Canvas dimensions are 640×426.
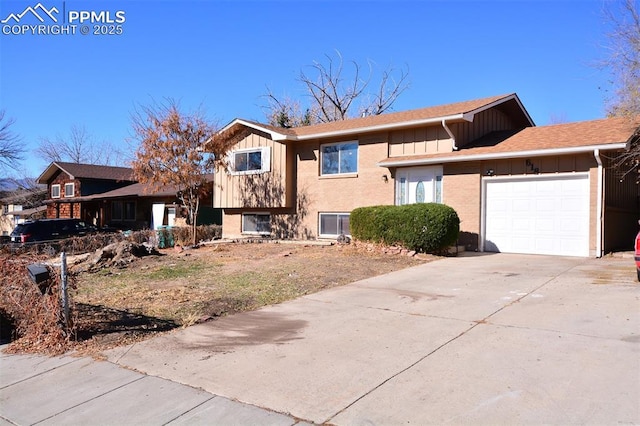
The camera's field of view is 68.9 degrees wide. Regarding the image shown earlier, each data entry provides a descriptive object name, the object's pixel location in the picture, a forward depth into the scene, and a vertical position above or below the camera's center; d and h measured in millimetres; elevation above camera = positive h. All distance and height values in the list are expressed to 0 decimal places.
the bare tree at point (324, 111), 38812 +8149
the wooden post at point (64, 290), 6113 -1104
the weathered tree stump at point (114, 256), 13836 -1577
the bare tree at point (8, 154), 37844 +4333
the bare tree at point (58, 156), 55019 +6057
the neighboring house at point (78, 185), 35219 +1711
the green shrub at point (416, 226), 13039 -549
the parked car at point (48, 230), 20875 -1078
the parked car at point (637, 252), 8249 -797
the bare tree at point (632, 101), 12648 +2984
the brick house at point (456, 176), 13031 +1079
